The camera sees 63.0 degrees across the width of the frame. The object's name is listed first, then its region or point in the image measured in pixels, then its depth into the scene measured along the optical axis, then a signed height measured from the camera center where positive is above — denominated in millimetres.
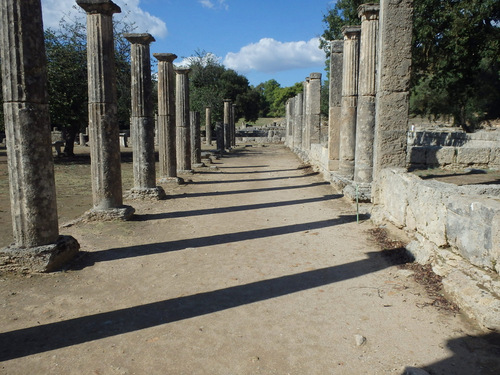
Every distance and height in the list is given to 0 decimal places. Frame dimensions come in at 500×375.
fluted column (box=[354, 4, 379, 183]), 9703 +1210
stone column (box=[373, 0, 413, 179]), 7762 +1088
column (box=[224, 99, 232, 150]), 30520 +1210
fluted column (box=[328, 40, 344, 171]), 13742 +1266
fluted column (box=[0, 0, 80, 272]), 5293 +49
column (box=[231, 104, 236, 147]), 33934 +918
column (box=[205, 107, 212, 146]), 29688 +991
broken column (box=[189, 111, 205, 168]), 19209 -323
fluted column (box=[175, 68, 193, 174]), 15742 +982
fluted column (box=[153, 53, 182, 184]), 12672 +666
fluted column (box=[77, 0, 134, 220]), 7812 +527
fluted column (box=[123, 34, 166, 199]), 10211 +535
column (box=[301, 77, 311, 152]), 20500 +972
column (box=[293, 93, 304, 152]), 24172 +1002
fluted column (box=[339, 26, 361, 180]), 11594 +1094
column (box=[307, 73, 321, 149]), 18938 +1533
